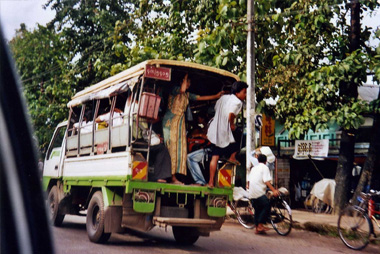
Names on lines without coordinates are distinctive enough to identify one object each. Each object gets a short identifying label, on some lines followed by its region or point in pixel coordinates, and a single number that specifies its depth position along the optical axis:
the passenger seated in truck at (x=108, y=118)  7.89
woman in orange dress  7.70
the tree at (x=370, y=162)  13.41
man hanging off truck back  7.84
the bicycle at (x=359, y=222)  8.39
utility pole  12.63
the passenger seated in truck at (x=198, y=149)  7.80
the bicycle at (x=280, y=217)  10.08
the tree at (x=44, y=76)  21.19
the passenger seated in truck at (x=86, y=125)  9.06
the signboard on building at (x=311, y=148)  16.56
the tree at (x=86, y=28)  21.62
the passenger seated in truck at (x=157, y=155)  7.30
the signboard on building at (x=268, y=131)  16.75
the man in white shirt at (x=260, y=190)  9.91
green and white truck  7.14
